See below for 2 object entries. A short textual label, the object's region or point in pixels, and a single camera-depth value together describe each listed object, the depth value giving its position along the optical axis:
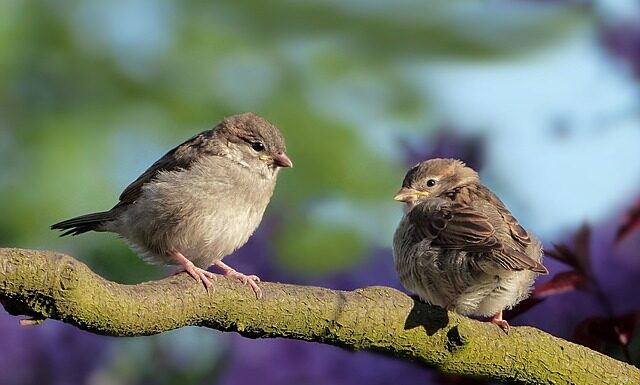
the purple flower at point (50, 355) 6.61
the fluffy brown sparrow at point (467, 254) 5.48
